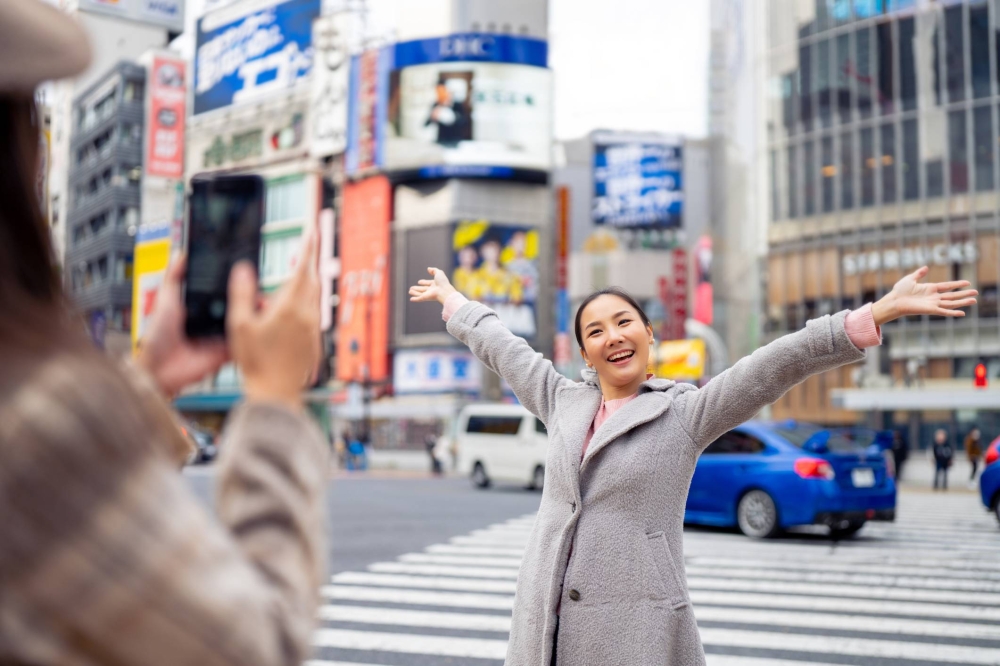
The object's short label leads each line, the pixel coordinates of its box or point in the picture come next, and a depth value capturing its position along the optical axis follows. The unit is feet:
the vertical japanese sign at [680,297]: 136.26
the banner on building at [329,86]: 178.81
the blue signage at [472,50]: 170.19
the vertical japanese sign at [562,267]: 153.17
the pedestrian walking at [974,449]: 79.36
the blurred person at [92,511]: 2.97
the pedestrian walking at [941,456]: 75.51
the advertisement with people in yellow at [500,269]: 164.14
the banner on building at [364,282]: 168.86
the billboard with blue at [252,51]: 186.80
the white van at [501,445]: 71.87
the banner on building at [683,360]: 118.11
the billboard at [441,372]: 159.43
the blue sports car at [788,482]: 39.83
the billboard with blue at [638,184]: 162.09
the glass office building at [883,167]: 106.93
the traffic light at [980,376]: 65.16
